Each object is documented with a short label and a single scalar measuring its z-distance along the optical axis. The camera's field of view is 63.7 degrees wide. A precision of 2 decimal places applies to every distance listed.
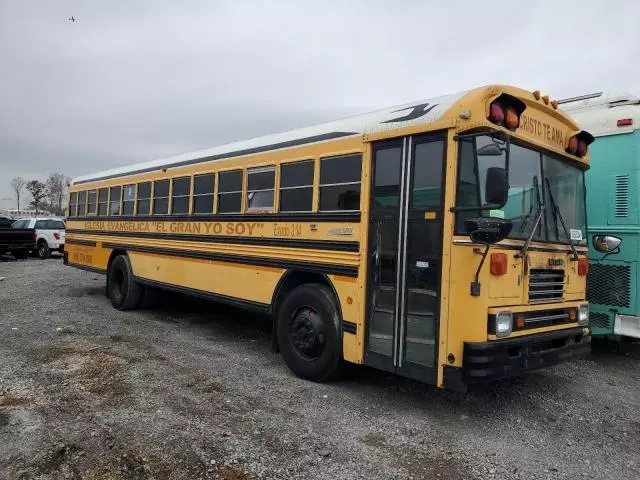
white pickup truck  20.09
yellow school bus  3.94
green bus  5.77
